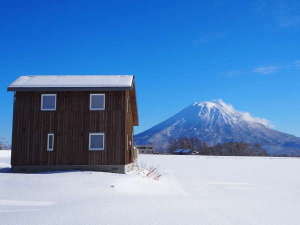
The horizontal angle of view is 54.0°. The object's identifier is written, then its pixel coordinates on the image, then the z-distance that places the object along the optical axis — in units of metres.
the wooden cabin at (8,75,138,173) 19.21
